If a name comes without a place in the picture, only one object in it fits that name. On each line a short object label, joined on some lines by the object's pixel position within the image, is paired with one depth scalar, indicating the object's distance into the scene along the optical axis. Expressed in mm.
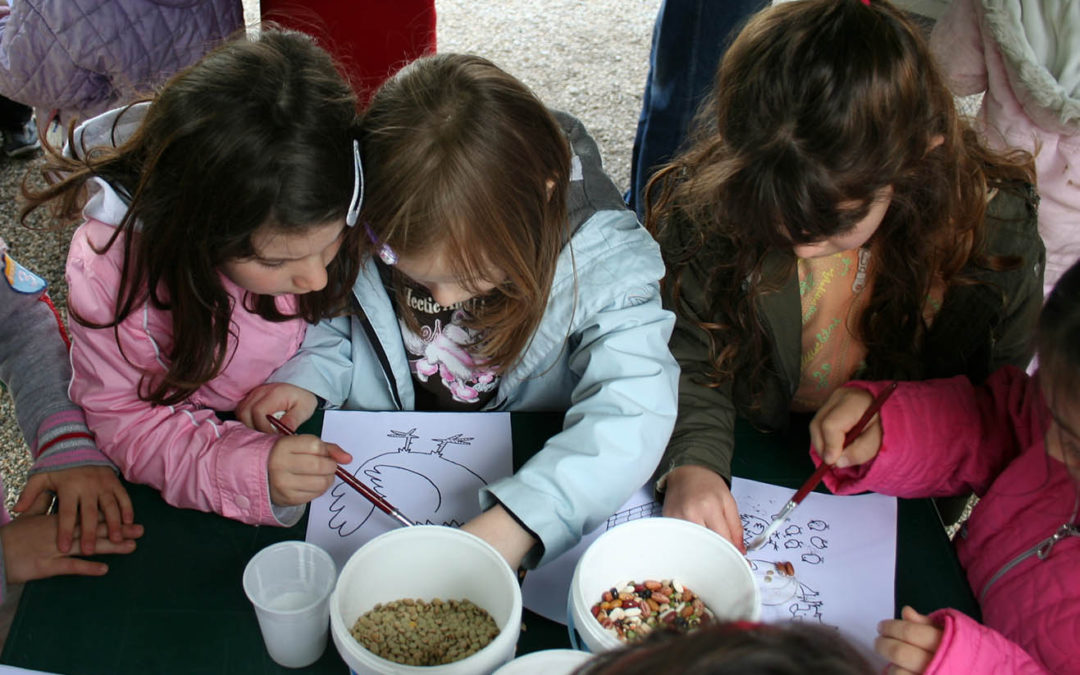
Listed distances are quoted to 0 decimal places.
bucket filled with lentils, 645
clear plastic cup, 665
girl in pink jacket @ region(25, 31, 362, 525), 738
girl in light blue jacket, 769
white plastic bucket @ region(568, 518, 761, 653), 658
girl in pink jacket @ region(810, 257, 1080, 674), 672
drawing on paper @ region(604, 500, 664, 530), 859
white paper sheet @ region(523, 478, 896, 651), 761
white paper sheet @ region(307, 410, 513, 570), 830
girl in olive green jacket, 784
